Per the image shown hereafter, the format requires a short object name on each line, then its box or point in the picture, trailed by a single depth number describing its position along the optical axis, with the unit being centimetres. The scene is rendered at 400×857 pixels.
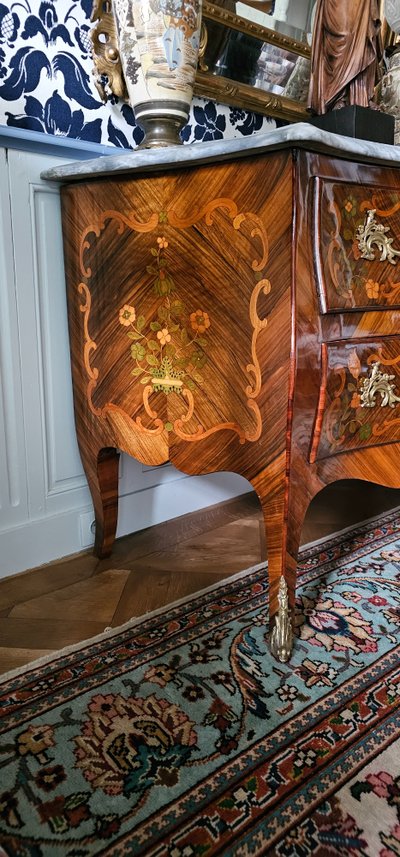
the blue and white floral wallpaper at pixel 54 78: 91
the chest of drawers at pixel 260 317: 69
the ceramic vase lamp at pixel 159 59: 82
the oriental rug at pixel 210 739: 54
